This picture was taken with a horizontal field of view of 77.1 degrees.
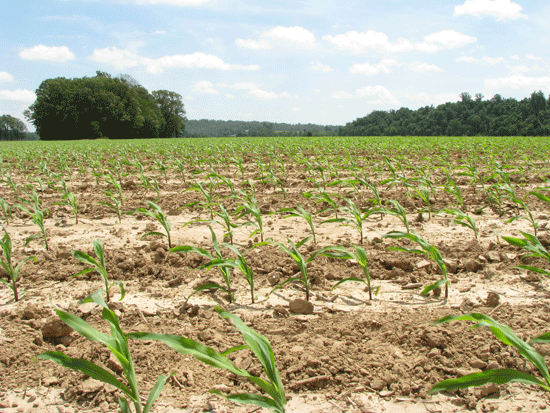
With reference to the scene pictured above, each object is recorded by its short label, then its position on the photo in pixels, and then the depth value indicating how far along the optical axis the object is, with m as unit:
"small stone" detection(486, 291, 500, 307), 1.98
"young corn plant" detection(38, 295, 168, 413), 1.13
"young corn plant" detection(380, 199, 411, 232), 3.10
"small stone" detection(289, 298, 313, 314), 2.01
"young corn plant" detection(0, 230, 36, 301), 2.20
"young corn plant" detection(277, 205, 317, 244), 2.94
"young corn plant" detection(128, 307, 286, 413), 1.11
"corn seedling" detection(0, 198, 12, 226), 3.74
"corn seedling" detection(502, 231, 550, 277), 2.03
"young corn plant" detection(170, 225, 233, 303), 2.08
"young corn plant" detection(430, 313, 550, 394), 1.06
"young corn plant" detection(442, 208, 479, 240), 2.92
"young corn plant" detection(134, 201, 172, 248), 3.04
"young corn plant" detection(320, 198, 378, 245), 3.02
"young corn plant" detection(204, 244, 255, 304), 2.06
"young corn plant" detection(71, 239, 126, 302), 2.13
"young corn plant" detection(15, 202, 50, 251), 3.07
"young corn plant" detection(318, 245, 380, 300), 2.12
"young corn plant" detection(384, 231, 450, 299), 2.03
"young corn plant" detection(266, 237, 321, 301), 2.09
